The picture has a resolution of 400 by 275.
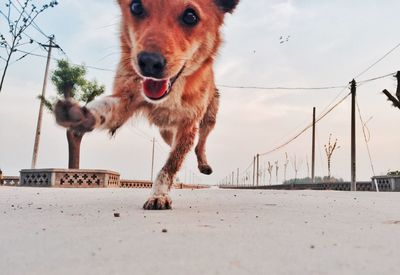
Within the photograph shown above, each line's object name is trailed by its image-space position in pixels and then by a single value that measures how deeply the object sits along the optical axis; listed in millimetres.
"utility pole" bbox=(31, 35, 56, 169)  25352
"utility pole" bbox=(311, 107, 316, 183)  34438
